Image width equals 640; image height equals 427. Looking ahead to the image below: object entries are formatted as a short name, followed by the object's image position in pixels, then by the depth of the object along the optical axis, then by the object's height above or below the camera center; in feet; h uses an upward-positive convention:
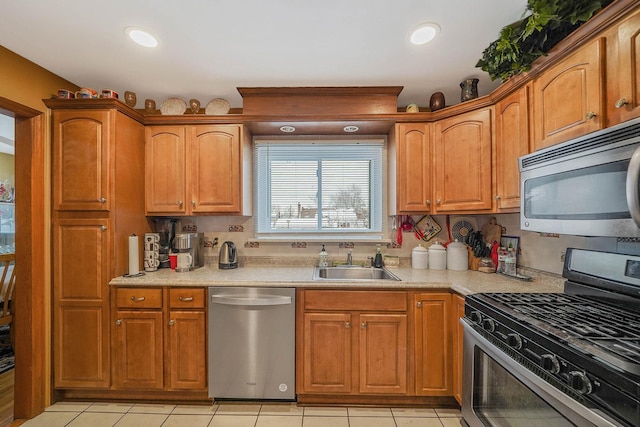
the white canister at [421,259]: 8.23 -1.34
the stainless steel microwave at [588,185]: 3.34 +0.39
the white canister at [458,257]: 7.88 -1.23
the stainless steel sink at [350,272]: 8.15 -1.73
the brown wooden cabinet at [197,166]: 7.80 +1.32
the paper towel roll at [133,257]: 7.10 -1.09
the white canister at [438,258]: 8.07 -1.29
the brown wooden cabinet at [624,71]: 3.74 +1.97
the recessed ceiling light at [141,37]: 5.39 +3.50
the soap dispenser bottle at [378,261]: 8.34 -1.42
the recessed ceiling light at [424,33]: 5.28 +3.50
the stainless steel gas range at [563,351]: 2.82 -1.66
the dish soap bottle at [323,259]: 8.38 -1.36
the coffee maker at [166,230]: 8.31 -0.50
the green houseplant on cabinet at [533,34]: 4.35 +3.10
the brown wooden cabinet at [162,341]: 6.64 -3.01
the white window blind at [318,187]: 8.94 +0.85
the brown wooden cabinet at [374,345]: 6.50 -3.06
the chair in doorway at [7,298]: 8.69 -2.69
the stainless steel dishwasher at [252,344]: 6.57 -3.05
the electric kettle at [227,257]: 8.13 -1.25
